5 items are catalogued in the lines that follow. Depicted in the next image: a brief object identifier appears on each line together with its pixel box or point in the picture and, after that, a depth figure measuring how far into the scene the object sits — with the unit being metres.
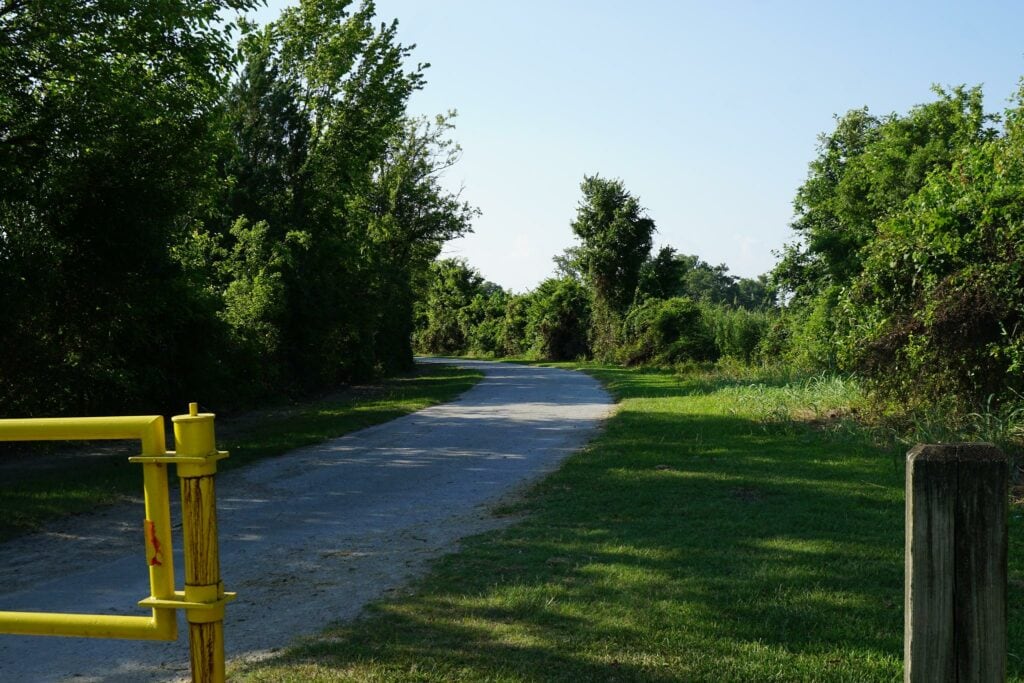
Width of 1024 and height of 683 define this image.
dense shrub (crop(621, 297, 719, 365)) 36.44
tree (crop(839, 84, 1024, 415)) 12.48
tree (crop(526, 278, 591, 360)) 48.94
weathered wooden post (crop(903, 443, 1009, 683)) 2.54
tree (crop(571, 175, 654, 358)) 44.81
